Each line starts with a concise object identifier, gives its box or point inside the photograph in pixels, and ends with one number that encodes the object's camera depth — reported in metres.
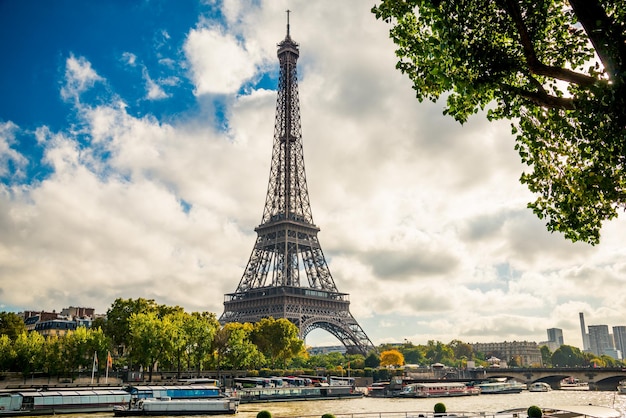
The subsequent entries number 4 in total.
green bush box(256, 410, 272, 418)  35.25
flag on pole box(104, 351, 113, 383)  68.38
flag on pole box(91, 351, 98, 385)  67.88
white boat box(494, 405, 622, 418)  33.21
